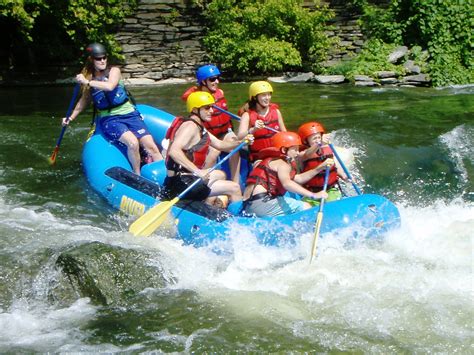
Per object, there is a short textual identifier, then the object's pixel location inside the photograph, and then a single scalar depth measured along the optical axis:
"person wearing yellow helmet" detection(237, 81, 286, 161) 6.31
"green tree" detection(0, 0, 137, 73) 12.37
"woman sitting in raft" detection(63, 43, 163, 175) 6.85
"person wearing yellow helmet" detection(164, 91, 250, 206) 5.63
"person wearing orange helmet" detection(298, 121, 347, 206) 5.87
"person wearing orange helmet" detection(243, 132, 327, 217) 5.47
